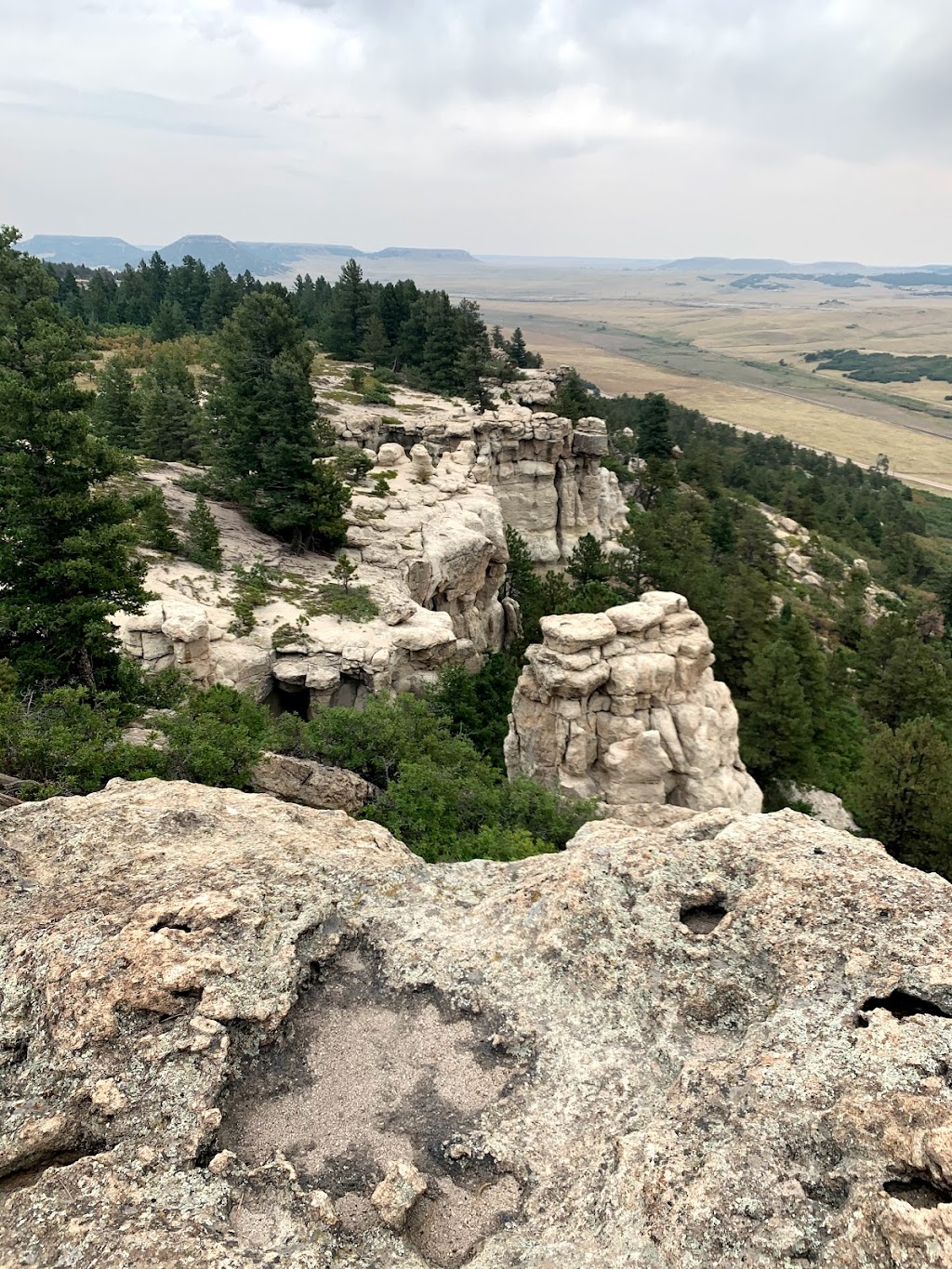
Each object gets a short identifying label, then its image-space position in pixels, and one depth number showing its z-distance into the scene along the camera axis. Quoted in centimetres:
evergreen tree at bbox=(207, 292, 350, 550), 3631
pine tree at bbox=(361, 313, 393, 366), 7906
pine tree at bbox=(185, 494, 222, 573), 3278
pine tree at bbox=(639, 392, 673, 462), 8231
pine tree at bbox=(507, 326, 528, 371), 10488
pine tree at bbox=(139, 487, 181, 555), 3216
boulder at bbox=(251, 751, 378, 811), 1822
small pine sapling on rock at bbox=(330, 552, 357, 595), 3472
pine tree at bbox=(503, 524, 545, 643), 4622
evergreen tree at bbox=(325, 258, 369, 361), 8206
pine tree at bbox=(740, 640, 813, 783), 3797
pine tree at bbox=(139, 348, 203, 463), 4731
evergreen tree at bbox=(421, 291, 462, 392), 7450
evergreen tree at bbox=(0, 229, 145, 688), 2014
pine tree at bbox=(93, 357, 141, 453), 4856
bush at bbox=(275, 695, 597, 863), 1850
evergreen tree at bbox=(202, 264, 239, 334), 8938
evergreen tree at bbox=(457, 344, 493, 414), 7231
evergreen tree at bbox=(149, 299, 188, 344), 8219
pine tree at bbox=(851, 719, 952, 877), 2922
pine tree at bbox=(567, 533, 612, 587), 5159
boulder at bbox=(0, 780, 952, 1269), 619
